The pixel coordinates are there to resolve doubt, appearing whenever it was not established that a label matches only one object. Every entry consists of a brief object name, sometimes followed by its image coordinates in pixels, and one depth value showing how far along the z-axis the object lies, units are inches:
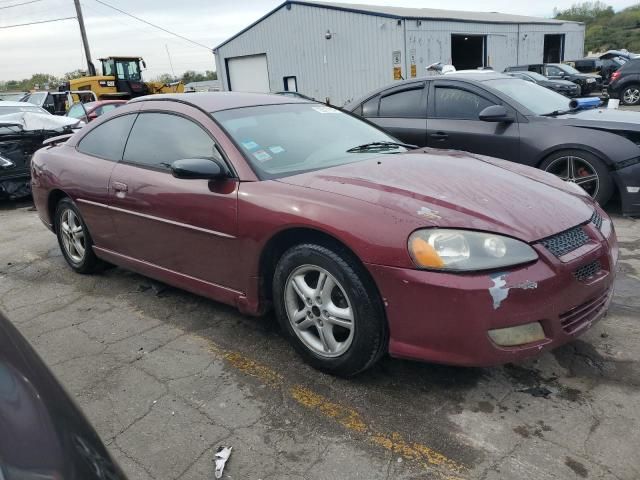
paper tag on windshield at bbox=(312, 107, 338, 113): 150.2
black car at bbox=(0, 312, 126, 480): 38.5
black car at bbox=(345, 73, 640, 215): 198.1
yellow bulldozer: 876.0
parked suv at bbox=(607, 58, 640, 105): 656.4
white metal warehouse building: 860.6
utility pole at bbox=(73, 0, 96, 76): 1151.0
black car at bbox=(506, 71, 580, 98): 645.5
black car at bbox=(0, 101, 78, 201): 283.7
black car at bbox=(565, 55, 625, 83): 976.3
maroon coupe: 90.6
